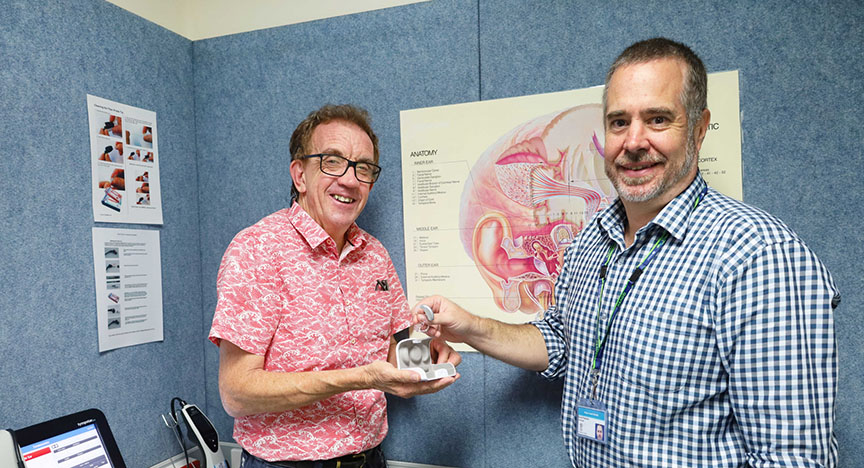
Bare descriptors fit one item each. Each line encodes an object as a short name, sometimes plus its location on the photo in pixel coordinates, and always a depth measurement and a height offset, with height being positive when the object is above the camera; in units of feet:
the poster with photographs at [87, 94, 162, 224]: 4.51 +0.64
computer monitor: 3.58 -1.60
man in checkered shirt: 2.70 -0.61
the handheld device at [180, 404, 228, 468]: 4.75 -2.02
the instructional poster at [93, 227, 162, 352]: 4.48 -0.54
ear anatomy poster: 4.46 +0.24
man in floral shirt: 3.61 -0.76
